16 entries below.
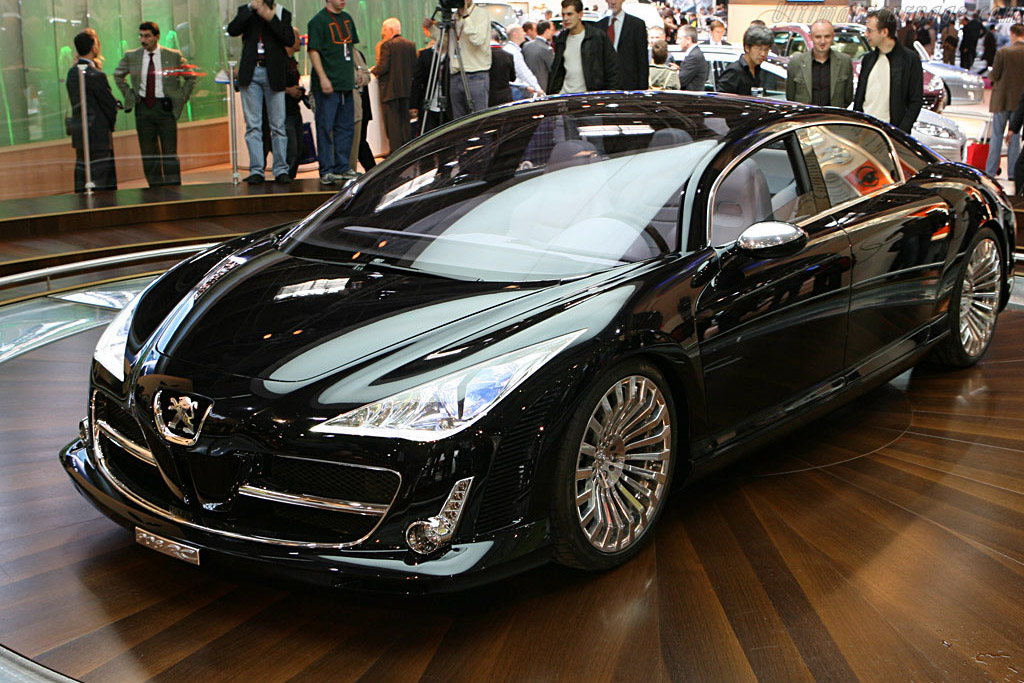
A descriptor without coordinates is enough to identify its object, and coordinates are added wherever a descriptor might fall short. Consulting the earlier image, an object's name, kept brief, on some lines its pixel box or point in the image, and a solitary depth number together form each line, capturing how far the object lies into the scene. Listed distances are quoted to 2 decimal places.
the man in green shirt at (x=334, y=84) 9.06
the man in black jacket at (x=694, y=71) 10.34
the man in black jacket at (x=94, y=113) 8.66
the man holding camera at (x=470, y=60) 9.02
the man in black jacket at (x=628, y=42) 8.69
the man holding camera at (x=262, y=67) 8.72
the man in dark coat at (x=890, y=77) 7.23
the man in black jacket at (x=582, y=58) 8.41
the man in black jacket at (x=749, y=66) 7.48
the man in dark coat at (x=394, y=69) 10.58
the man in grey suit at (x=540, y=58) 12.06
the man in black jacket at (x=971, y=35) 18.62
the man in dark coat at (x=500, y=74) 9.68
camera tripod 8.58
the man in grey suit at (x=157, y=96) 8.93
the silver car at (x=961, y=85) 16.06
